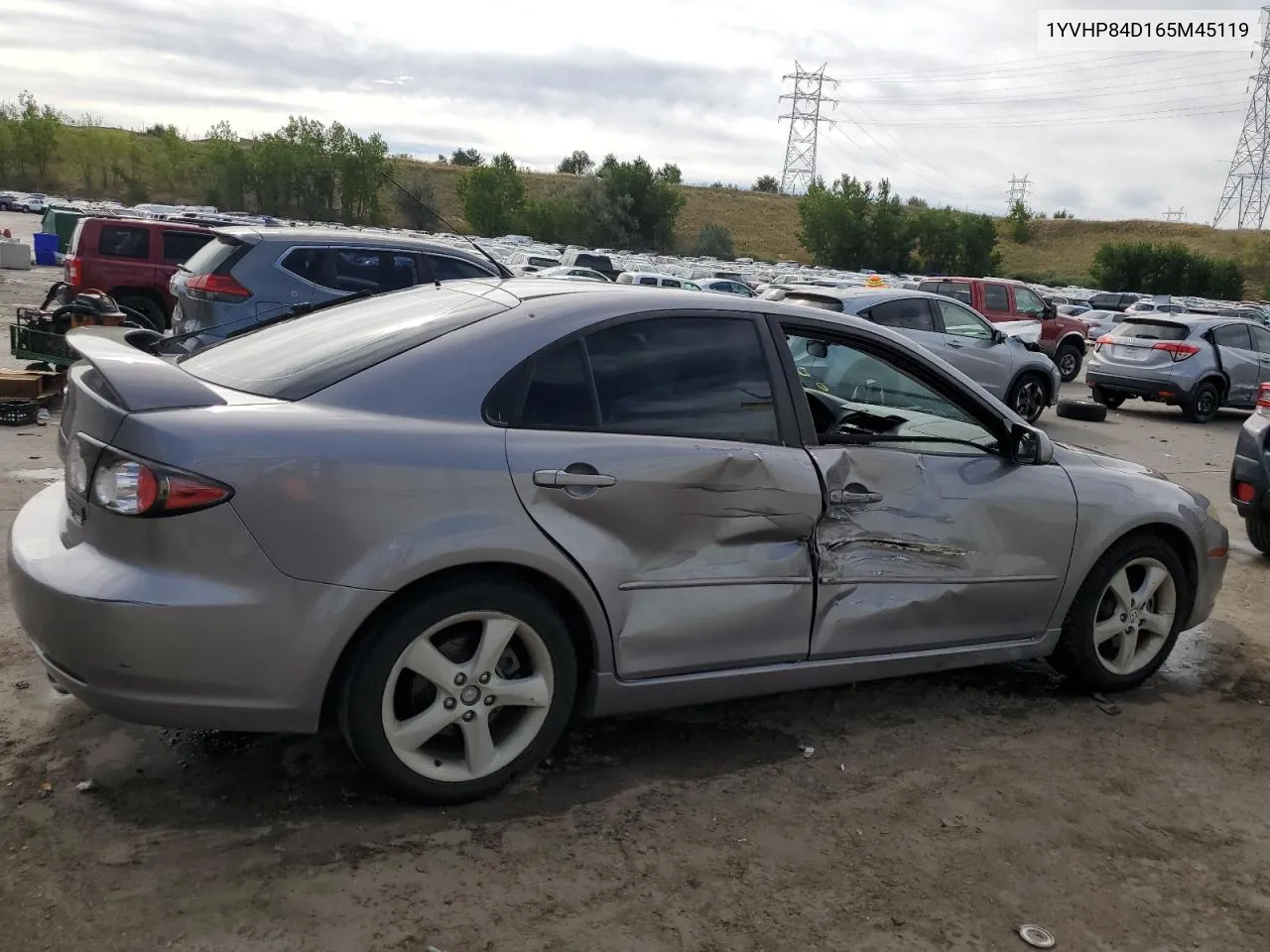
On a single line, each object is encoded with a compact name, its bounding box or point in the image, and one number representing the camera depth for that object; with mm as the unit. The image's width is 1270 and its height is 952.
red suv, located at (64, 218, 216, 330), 14375
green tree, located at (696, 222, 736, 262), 80750
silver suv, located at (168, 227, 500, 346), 9805
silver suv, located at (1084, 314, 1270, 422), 15734
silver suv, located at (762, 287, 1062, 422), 12633
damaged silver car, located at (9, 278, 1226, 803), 2875
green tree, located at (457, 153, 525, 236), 79188
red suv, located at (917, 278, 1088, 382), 18453
